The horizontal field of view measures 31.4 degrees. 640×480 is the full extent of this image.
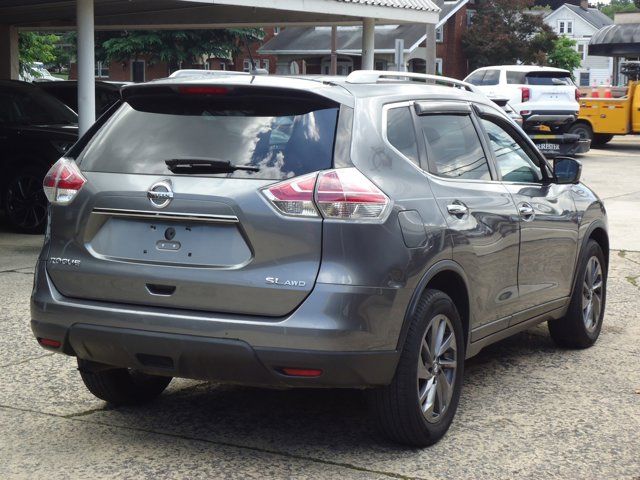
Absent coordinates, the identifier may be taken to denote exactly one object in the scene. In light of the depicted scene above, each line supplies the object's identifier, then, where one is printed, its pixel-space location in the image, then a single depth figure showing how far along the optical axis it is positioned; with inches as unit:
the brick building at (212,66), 2534.4
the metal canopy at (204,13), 649.0
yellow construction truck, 1131.3
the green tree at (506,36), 2433.6
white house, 3619.6
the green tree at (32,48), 1274.6
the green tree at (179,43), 1891.0
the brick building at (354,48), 2447.1
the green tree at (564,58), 2815.0
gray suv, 179.9
